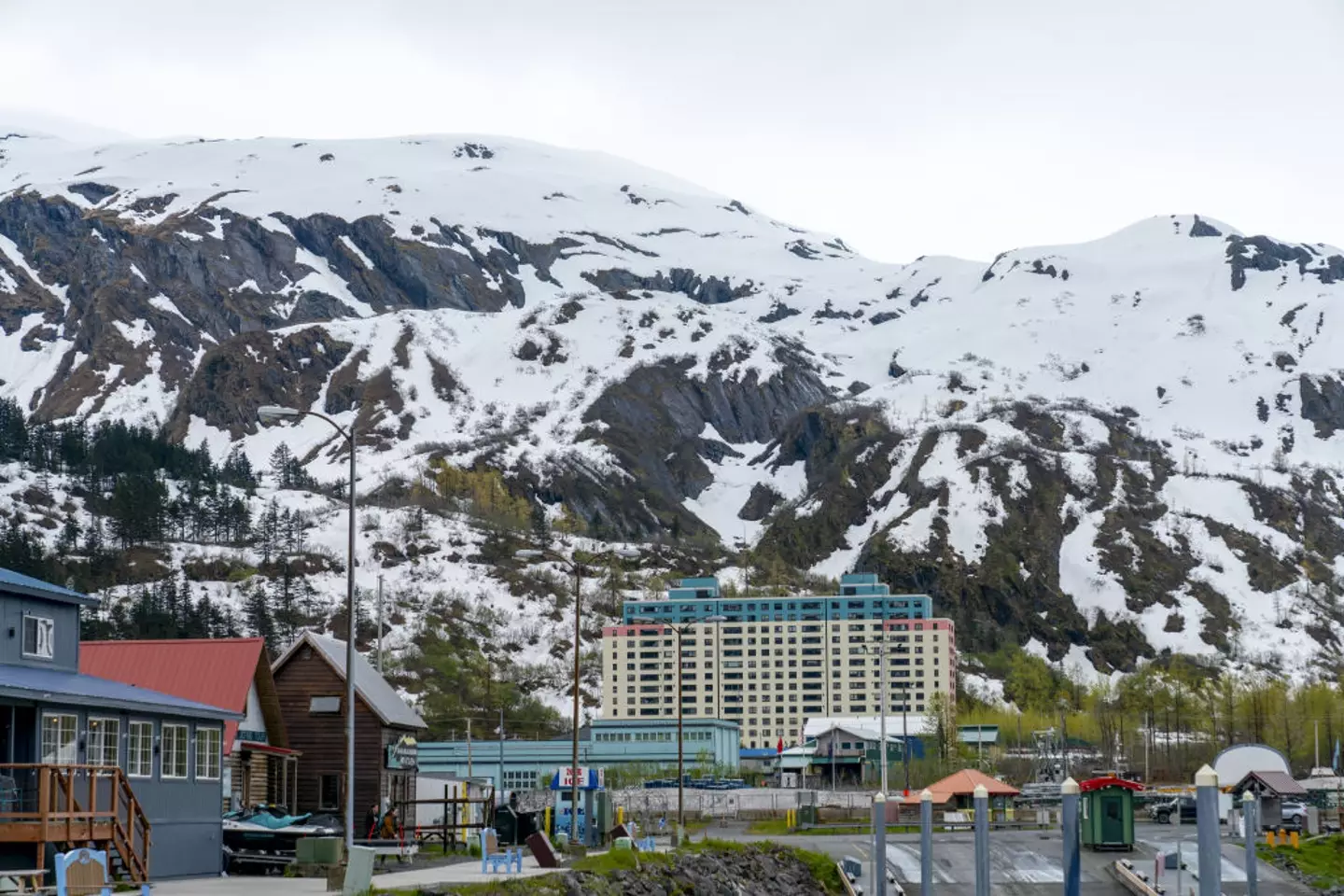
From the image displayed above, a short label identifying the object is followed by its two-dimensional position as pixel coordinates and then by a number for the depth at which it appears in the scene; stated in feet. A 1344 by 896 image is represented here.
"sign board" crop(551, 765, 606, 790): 339.36
